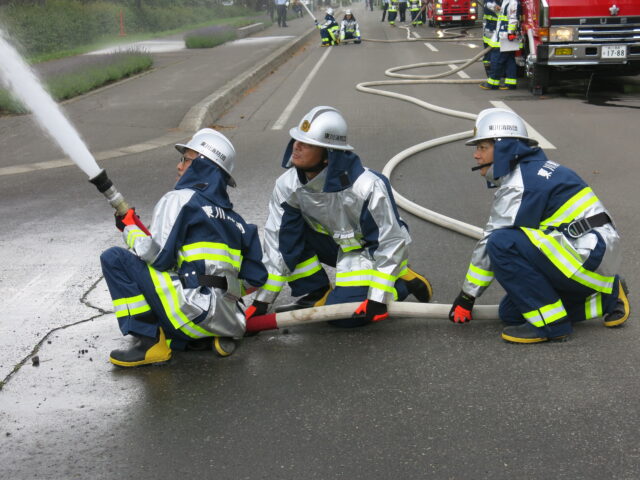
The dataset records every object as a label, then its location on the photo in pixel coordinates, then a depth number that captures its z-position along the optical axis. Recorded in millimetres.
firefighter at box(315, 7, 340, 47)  26906
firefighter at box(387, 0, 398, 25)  39969
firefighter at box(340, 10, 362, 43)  26969
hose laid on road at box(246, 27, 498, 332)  4551
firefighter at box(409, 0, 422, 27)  37850
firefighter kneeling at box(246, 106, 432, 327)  4562
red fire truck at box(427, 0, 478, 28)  31922
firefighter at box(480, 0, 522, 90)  13422
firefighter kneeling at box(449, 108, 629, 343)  4199
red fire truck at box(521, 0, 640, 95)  12383
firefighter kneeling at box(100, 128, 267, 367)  4203
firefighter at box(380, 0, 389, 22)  43412
